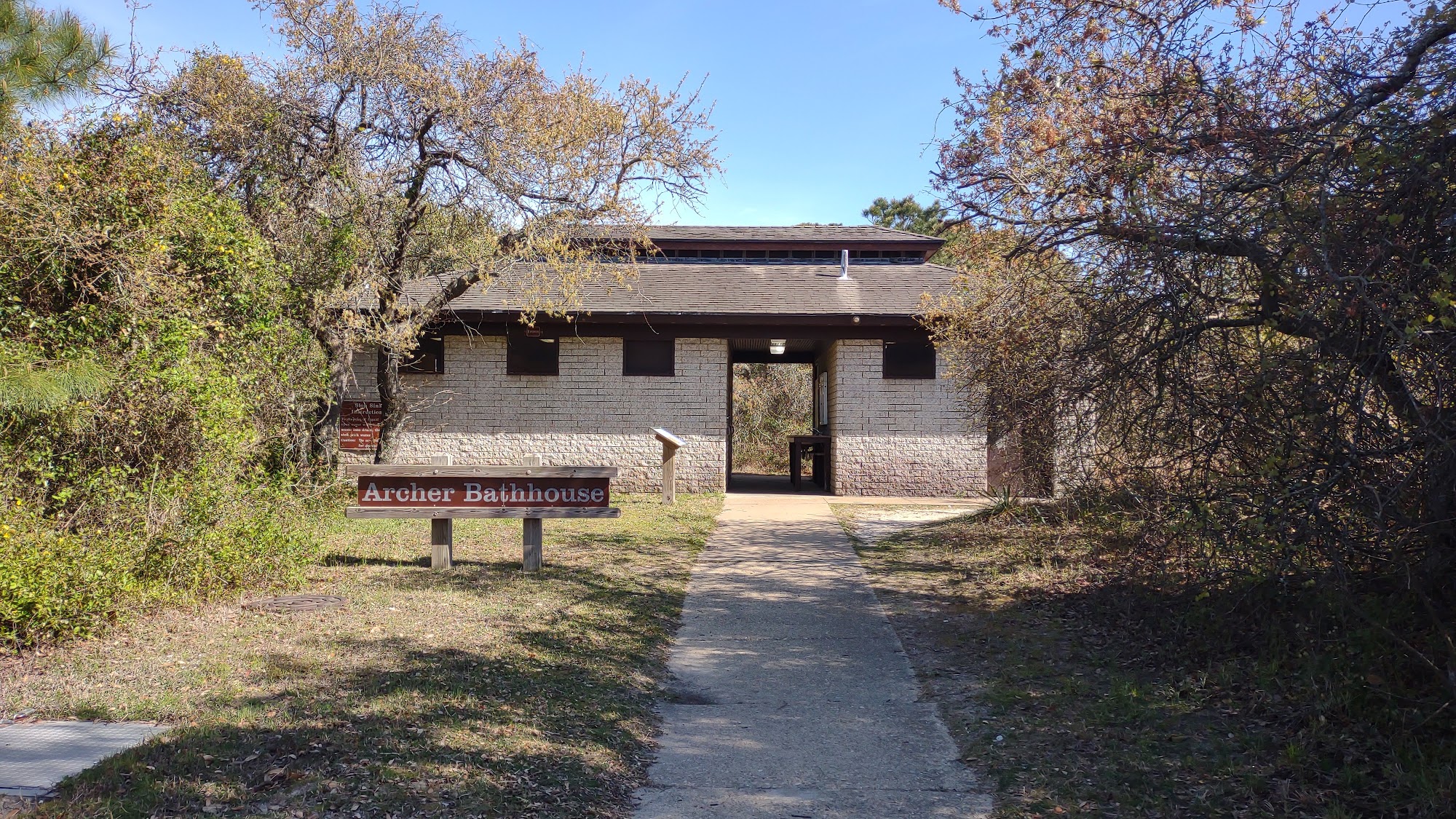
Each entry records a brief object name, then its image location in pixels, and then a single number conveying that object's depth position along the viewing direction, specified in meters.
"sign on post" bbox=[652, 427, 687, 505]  16.14
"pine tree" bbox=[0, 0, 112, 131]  7.64
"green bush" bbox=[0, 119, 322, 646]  6.21
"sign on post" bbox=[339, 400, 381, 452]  18.36
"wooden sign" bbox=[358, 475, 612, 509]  9.23
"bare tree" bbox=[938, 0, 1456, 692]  4.24
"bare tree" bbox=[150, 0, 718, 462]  12.82
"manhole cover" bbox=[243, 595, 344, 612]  7.42
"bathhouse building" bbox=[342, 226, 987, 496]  17.59
